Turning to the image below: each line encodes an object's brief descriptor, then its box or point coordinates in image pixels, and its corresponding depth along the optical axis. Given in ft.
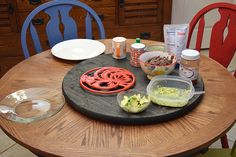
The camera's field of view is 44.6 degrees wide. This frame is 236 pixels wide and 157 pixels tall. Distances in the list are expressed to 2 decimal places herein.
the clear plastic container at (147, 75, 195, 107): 3.41
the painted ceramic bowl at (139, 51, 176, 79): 3.88
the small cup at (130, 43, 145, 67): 4.25
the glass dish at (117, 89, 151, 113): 3.29
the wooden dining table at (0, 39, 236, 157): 2.96
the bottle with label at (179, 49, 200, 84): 3.68
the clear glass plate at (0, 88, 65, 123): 3.49
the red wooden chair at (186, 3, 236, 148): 5.31
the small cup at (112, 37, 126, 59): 4.55
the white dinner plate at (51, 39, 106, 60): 4.86
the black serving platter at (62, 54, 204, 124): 3.26
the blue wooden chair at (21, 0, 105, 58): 5.72
